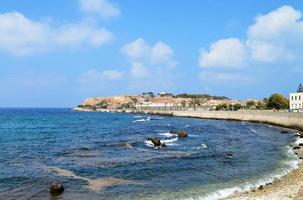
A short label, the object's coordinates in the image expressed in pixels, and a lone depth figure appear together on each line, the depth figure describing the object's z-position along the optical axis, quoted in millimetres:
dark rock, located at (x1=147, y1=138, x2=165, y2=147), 57469
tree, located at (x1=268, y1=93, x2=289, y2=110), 162000
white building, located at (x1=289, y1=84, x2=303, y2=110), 150500
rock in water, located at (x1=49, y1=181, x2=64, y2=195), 29078
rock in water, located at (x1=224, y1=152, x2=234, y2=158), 47375
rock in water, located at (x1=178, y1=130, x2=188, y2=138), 73188
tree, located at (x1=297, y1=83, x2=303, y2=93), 173612
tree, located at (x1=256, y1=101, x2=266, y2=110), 187762
